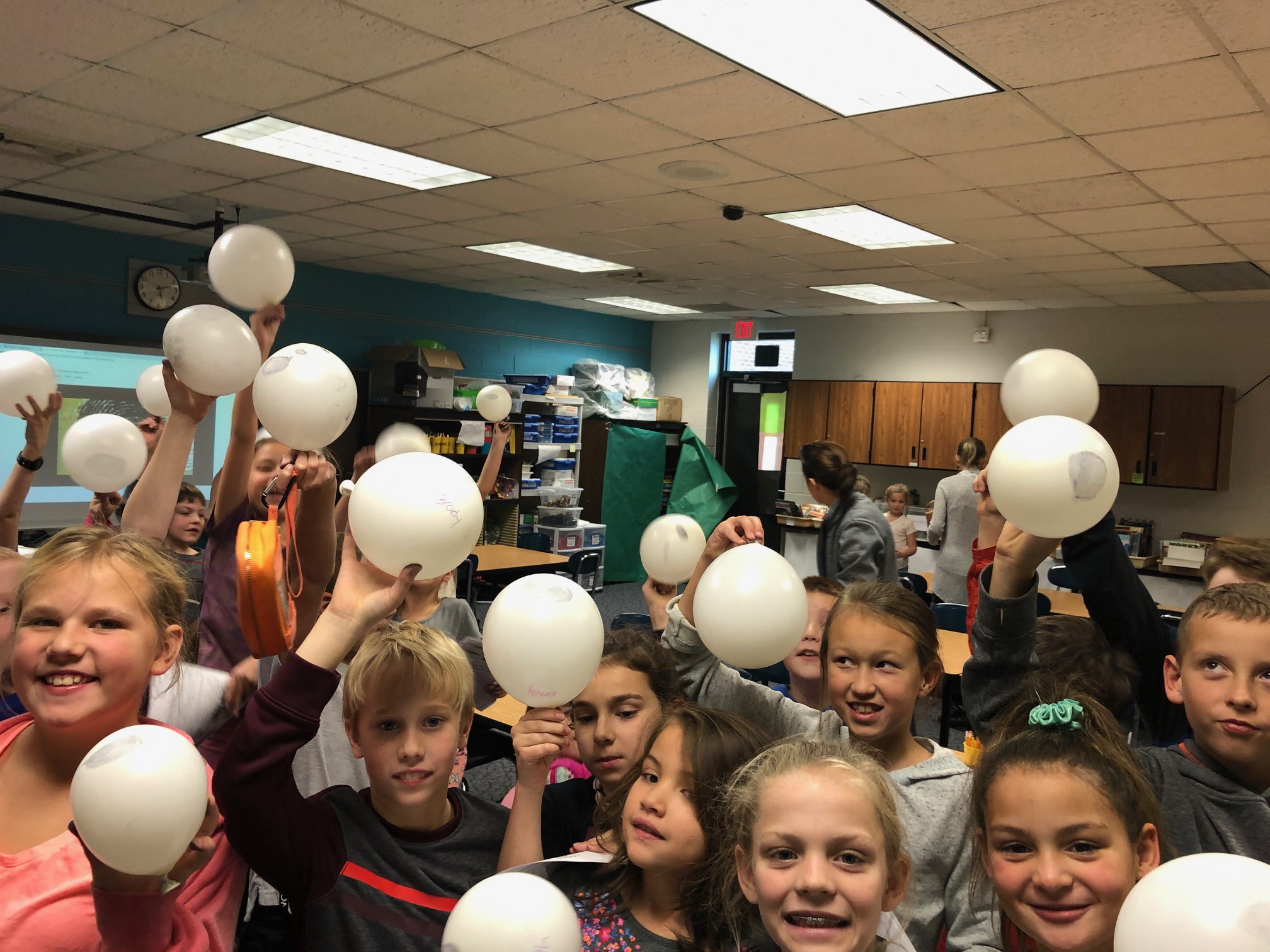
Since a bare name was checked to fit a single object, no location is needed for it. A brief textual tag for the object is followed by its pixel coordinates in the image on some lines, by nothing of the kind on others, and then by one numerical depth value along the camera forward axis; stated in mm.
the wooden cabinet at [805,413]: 8320
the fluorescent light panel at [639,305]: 8117
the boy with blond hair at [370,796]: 1109
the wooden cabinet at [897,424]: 7785
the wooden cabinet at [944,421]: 7535
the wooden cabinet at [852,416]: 8031
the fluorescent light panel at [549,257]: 5922
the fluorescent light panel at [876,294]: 6816
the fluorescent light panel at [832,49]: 2379
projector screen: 5332
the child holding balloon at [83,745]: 1022
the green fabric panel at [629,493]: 8695
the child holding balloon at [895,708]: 1373
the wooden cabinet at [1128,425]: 6730
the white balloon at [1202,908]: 779
